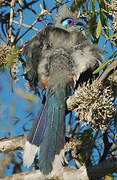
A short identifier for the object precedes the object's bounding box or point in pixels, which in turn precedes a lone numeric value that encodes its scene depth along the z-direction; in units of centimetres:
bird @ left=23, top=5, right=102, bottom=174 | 569
